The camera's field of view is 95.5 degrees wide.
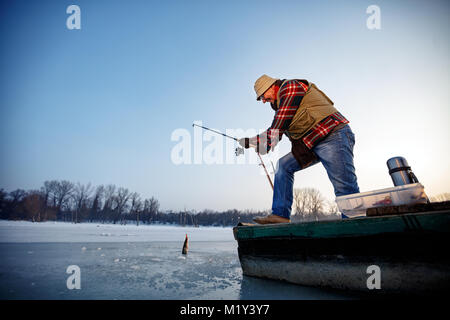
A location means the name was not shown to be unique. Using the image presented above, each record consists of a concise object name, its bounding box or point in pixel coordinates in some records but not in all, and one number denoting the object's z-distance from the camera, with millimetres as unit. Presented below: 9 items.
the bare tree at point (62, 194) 76494
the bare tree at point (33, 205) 63031
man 2064
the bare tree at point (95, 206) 78000
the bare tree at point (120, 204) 80194
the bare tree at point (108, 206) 78650
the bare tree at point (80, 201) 78150
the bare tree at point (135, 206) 84125
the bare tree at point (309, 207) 79812
